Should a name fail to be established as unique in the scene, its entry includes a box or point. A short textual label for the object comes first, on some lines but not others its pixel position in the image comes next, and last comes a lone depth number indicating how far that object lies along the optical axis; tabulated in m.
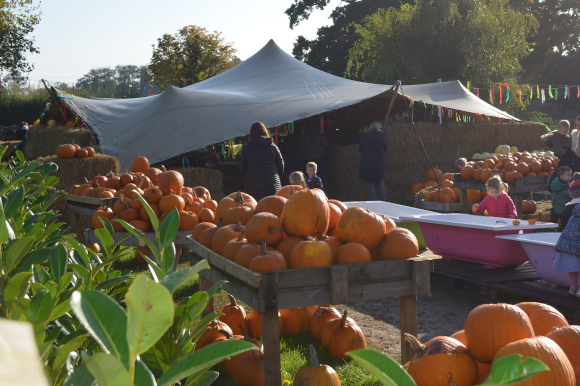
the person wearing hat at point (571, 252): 4.20
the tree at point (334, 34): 32.19
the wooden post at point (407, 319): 3.06
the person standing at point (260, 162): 6.99
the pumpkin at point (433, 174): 11.53
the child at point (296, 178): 6.40
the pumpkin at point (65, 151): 8.68
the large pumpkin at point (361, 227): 3.00
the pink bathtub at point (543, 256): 4.57
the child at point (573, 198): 5.28
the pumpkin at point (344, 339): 3.50
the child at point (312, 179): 7.95
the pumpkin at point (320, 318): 3.95
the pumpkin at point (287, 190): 3.65
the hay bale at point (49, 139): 12.37
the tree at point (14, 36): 19.39
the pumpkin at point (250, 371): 3.15
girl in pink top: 6.66
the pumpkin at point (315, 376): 2.76
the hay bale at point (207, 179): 9.47
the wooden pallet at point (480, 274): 4.93
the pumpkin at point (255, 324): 3.81
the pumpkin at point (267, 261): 2.78
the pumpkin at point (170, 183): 5.65
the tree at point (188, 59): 30.69
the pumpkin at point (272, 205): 3.37
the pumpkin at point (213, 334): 3.36
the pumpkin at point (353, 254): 2.90
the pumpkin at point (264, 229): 3.07
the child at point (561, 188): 7.12
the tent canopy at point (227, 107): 10.44
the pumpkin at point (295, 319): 4.05
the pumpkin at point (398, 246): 2.99
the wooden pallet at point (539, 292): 4.21
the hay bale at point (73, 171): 8.52
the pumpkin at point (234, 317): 3.78
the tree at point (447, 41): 19.33
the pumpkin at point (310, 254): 2.83
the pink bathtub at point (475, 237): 5.30
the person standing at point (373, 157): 9.88
